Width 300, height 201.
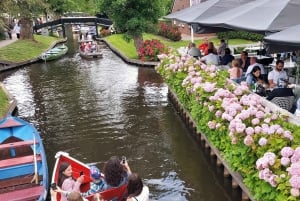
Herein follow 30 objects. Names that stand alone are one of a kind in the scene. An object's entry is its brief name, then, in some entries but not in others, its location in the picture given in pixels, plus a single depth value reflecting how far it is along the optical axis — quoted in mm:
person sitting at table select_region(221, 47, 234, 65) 14898
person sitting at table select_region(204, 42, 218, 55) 17014
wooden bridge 51875
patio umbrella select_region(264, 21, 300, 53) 7276
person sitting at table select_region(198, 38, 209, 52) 19017
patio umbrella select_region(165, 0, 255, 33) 15859
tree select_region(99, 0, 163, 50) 27469
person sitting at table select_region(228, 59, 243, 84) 11891
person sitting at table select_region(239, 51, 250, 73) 13492
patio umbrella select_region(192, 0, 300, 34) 9373
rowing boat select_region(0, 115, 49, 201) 8491
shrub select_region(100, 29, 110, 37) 50025
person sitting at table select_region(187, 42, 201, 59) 17353
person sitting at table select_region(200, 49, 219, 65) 15256
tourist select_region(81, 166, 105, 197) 7871
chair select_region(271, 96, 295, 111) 9273
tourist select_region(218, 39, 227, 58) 17253
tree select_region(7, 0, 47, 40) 25109
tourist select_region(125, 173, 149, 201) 6680
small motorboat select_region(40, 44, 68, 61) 31588
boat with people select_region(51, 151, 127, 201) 7625
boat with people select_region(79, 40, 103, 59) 32206
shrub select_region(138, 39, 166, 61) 27219
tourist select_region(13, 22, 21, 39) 41100
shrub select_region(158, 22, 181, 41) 36250
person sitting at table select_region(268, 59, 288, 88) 10539
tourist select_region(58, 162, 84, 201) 7859
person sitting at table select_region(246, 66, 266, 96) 10383
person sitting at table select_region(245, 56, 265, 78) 11510
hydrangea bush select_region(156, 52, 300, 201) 5859
